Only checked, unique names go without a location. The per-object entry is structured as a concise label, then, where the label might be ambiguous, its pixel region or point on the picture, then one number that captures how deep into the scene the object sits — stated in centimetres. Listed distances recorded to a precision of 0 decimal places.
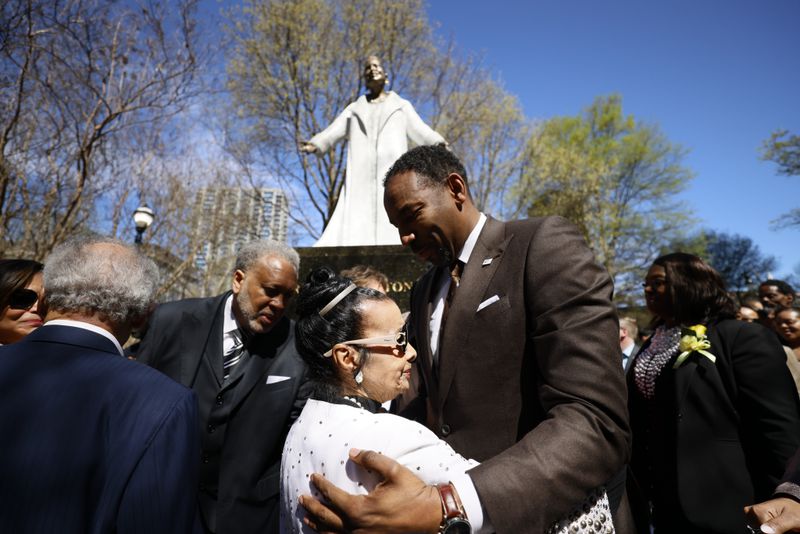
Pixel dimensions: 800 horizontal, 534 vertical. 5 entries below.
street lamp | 1176
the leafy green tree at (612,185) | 2267
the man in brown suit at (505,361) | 119
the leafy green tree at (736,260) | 4659
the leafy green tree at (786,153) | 1747
